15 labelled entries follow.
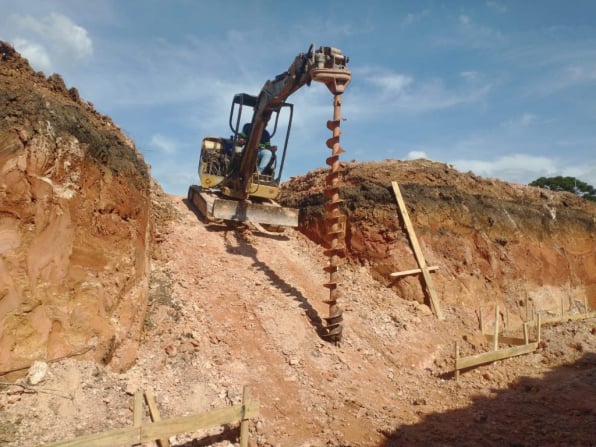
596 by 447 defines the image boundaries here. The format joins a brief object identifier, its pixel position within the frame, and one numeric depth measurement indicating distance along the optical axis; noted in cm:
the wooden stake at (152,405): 575
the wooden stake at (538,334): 1123
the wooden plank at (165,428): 450
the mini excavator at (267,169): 852
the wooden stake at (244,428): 570
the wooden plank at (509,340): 1099
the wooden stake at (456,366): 888
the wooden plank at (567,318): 1326
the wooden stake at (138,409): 497
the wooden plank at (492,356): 910
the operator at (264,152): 1139
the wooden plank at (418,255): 1088
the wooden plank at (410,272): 1107
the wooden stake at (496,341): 1017
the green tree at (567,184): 3738
